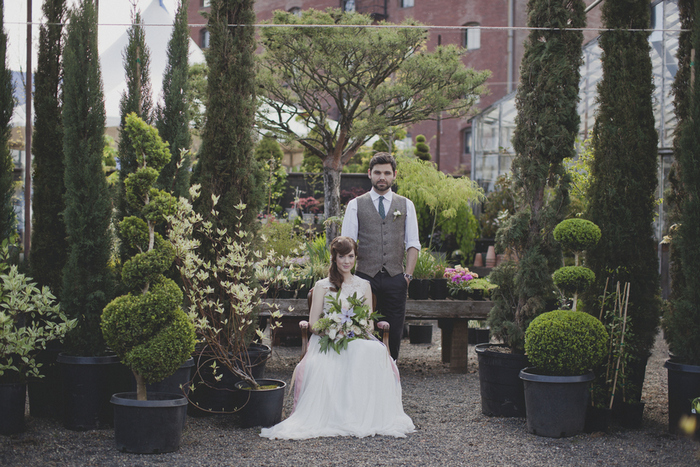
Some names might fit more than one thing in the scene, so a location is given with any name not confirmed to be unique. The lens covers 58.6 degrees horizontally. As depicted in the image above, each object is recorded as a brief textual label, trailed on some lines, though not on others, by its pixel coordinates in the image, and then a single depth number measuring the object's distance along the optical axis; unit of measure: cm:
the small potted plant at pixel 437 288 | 602
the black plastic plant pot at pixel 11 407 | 368
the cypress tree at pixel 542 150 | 450
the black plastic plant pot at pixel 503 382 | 430
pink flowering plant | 604
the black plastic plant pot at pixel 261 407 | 397
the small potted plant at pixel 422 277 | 595
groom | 456
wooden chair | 413
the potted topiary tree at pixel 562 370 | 381
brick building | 2261
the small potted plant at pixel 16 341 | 361
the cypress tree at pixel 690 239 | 405
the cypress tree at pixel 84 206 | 388
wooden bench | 579
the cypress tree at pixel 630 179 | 434
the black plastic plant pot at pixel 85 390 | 375
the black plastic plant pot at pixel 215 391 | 426
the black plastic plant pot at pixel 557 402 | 382
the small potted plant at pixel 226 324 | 390
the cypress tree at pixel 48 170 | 425
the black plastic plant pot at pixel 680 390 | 387
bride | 385
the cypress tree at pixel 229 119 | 455
